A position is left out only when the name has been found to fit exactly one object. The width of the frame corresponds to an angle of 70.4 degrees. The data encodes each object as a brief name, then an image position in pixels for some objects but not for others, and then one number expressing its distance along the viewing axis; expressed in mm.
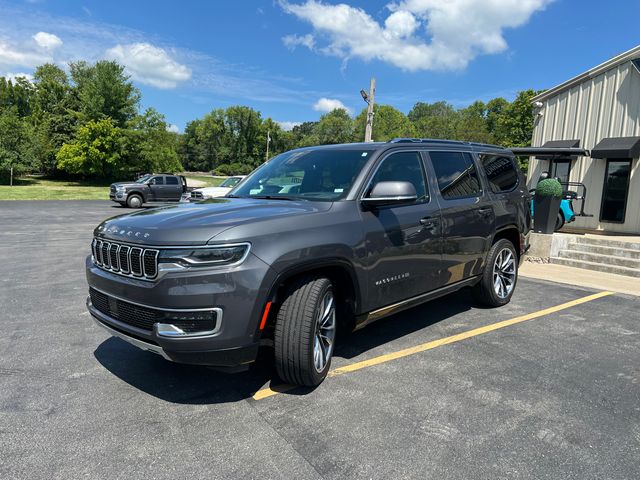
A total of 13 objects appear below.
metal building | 11344
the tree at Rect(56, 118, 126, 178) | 40375
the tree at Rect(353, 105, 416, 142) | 81062
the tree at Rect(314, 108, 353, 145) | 82044
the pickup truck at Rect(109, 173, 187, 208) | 23594
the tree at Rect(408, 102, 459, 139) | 65188
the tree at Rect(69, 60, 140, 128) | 42500
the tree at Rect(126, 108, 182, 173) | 42469
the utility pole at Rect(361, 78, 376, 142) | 17844
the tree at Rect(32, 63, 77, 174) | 44828
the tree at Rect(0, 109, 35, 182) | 35312
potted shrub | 9466
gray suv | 2873
